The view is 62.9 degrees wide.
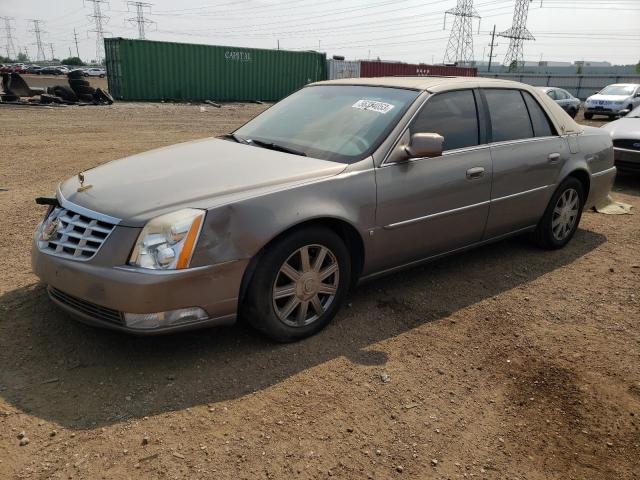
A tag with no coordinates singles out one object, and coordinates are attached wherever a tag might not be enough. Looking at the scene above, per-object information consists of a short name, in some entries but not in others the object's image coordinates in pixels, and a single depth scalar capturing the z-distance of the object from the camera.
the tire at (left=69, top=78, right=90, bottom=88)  20.75
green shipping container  23.72
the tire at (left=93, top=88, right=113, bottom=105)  21.36
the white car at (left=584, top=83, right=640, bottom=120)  21.66
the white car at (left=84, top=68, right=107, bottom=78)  63.62
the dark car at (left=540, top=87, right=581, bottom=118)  21.02
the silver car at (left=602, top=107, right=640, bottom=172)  8.09
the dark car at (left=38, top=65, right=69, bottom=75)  61.97
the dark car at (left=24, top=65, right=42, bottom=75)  61.42
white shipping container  29.73
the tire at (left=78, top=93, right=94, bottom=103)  20.79
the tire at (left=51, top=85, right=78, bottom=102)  20.23
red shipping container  29.75
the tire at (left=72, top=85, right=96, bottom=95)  20.81
